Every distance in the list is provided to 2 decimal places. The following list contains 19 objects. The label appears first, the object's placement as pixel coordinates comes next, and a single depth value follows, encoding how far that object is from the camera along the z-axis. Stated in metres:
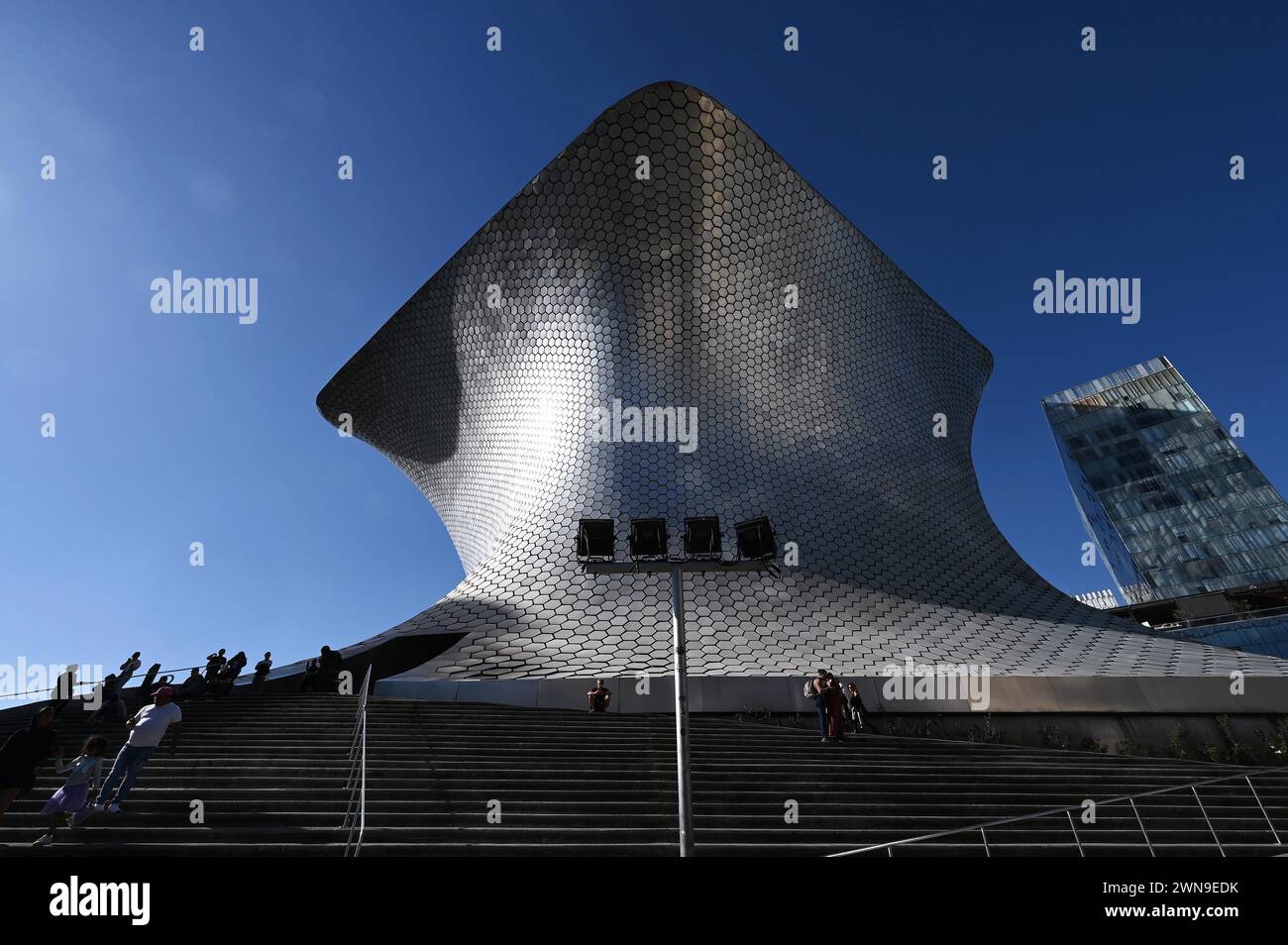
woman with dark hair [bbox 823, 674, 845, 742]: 7.26
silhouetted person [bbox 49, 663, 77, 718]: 9.01
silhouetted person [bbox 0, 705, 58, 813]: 3.96
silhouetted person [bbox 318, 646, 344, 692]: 10.19
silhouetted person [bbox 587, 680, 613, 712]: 8.86
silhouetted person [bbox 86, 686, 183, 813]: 4.44
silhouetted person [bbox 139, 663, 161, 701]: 10.00
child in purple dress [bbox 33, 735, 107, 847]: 4.02
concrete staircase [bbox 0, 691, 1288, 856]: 4.29
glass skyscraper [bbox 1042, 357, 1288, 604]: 46.22
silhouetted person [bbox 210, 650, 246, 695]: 9.66
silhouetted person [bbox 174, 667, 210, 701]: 9.73
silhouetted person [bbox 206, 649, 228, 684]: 10.28
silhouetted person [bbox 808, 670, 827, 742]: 7.28
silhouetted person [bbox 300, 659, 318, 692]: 10.02
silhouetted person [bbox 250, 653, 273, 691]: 11.27
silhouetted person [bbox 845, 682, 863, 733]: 8.30
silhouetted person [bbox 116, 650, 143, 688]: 8.14
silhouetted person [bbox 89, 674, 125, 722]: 7.57
